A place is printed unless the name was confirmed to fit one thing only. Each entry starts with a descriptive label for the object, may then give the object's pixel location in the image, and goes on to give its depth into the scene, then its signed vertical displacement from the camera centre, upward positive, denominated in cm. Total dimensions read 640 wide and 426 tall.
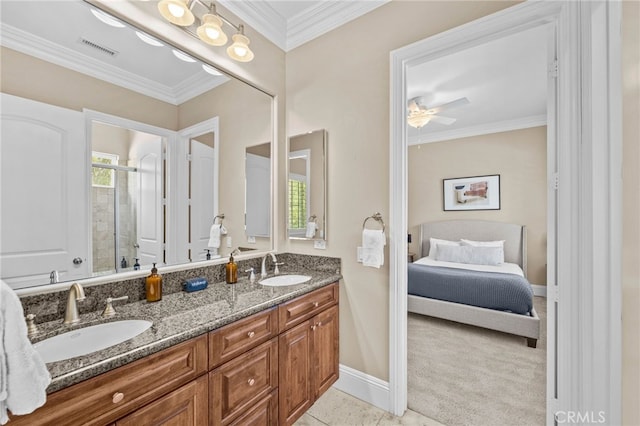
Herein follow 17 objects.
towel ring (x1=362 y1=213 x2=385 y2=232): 189 -5
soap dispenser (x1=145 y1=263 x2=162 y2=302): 144 -40
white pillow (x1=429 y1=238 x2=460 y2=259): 450 -55
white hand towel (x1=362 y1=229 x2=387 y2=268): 184 -25
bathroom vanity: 85 -63
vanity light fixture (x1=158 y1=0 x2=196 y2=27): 147 +111
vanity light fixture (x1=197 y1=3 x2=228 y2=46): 162 +111
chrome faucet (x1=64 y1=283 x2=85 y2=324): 113 -39
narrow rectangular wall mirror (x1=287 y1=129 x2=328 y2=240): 219 +21
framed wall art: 462 +32
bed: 277 -95
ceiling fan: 329 +120
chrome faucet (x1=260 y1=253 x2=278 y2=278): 207 -43
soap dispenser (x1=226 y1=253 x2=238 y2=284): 185 -42
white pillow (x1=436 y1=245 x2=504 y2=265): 405 -67
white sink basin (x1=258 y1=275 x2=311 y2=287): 197 -51
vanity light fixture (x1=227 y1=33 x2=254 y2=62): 180 +110
